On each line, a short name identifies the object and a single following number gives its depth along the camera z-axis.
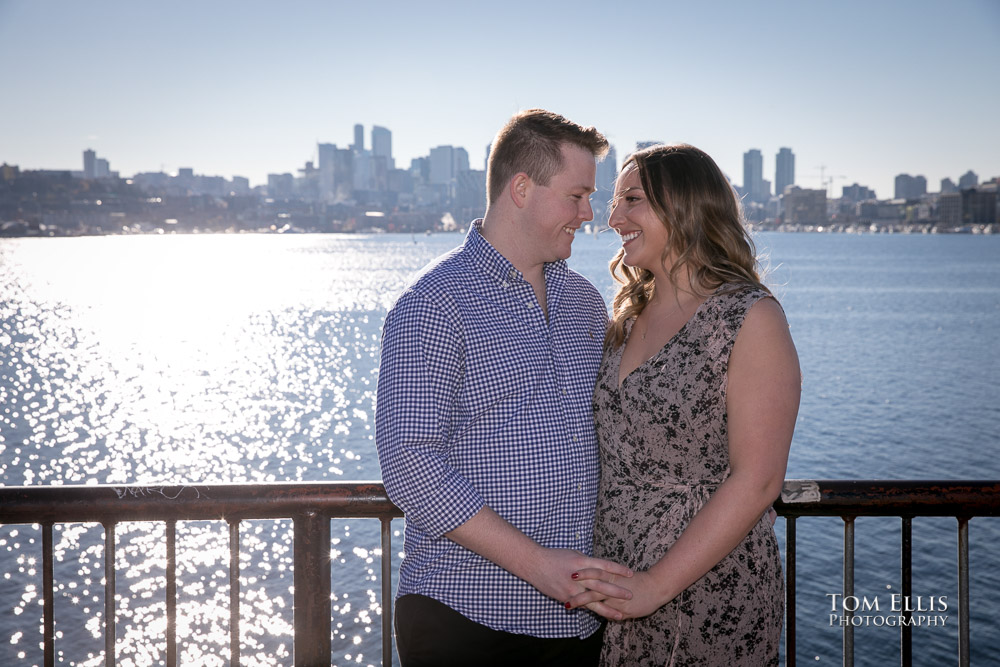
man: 2.25
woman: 2.37
